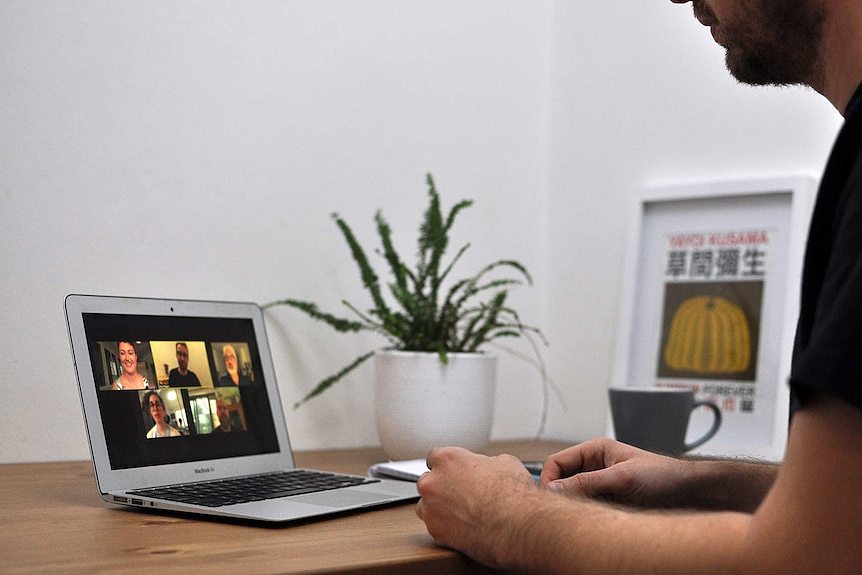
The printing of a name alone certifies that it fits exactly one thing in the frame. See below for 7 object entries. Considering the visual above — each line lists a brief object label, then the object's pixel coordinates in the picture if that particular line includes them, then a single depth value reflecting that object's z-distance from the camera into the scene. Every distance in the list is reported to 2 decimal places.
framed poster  1.55
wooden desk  0.71
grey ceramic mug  1.35
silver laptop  0.99
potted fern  1.38
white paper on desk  1.18
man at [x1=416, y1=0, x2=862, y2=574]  0.65
